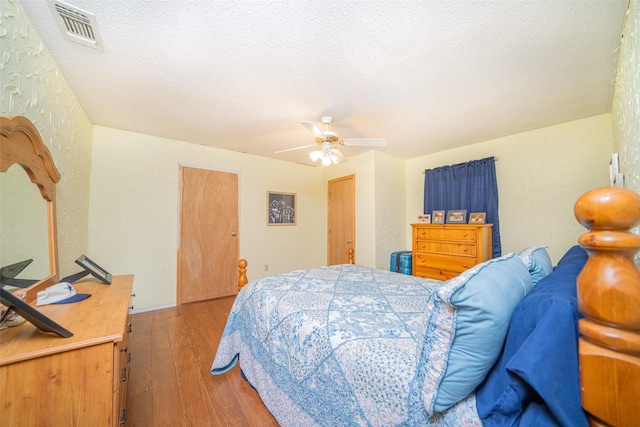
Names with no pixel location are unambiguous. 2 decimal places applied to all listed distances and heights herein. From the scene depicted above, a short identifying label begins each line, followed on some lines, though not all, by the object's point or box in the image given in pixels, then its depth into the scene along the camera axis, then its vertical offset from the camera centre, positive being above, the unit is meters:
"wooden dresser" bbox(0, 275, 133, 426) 0.82 -0.57
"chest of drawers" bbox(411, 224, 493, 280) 3.05 -0.43
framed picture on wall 4.30 +0.20
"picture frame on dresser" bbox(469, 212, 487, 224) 3.26 +0.00
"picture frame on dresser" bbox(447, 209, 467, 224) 3.43 +0.02
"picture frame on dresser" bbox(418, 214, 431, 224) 3.79 -0.01
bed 0.42 -0.44
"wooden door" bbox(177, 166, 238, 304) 3.44 -0.24
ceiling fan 2.46 +0.81
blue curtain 3.29 +0.42
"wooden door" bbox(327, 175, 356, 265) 4.28 +0.00
